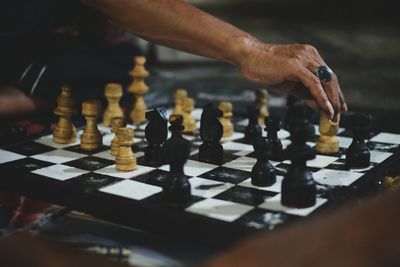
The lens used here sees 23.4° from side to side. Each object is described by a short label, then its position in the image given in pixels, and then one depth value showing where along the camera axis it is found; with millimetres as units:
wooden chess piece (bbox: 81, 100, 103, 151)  1108
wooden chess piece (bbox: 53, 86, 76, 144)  1134
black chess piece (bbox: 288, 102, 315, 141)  1146
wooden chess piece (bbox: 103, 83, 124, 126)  1221
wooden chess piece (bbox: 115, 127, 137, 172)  1021
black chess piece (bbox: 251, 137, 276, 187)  975
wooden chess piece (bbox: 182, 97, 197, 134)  1197
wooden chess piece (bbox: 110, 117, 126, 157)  1079
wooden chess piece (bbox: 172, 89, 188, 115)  1261
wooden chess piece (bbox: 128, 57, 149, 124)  1266
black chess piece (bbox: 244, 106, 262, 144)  1149
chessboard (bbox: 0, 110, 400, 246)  897
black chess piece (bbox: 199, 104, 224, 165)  1061
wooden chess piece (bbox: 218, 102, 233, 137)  1182
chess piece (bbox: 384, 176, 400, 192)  974
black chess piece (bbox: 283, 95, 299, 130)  1228
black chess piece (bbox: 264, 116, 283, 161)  1060
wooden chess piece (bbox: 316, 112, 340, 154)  1092
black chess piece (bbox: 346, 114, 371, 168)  1035
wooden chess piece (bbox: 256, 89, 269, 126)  1309
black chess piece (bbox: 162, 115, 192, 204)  925
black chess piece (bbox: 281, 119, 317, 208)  913
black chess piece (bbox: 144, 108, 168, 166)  1048
